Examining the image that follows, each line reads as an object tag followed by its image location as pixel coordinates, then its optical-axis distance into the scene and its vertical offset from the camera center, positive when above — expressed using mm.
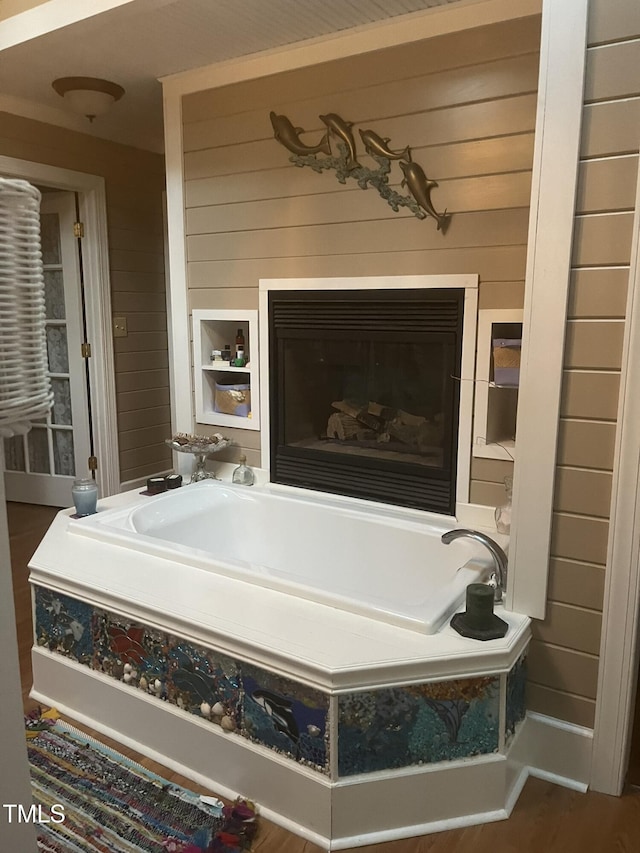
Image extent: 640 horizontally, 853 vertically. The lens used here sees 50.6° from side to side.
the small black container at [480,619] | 1776 -777
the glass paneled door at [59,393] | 4070 -439
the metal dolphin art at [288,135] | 2715 +756
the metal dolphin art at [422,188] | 2418 +480
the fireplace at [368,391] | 2570 -284
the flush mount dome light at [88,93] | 3096 +1058
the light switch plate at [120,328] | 4145 -34
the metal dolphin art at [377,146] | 2471 +650
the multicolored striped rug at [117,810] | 1712 -1293
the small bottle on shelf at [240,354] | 3131 -145
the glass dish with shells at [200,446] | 3078 -556
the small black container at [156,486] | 2997 -719
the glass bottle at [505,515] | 2277 -642
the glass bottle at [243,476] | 3076 -688
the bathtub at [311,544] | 1979 -782
